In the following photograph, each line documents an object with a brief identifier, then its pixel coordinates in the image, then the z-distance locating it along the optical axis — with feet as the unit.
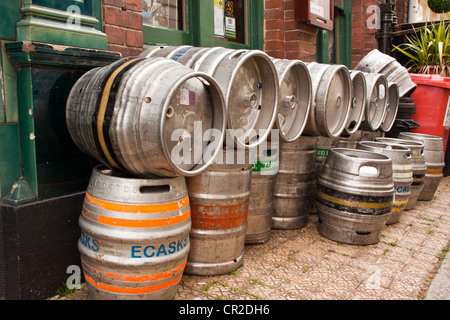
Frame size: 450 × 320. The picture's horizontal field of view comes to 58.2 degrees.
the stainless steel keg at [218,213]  8.38
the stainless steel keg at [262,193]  10.16
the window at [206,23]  12.03
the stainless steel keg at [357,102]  13.10
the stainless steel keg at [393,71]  17.43
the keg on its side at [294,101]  10.46
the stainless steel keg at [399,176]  12.91
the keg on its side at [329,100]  11.17
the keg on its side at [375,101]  14.02
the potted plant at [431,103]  18.19
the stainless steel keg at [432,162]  15.89
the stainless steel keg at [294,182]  11.53
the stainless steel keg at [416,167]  14.37
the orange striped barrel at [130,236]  6.61
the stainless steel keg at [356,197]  10.65
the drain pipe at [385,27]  24.53
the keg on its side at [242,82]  8.09
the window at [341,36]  23.27
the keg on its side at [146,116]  6.27
